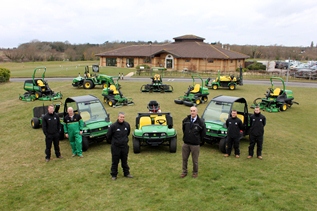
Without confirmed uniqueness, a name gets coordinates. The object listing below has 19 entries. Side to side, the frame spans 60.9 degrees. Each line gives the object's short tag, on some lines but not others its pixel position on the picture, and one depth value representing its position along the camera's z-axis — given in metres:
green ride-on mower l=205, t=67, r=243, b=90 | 27.20
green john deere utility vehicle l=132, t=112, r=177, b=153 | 9.19
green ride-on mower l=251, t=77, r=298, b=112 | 17.56
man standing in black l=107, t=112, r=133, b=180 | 7.19
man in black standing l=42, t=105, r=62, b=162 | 8.63
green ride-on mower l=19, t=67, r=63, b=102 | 20.30
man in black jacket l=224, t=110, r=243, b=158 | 8.78
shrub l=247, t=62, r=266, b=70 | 51.34
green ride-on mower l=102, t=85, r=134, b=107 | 18.27
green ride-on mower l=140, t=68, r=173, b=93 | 24.27
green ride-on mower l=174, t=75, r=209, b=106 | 19.45
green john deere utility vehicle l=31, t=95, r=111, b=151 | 9.79
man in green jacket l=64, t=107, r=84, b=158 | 8.90
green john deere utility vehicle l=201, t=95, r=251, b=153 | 9.56
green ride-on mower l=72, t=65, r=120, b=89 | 25.75
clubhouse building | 49.47
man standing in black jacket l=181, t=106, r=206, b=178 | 7.05
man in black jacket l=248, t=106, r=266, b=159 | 8.77
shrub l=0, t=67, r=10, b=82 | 29.69
